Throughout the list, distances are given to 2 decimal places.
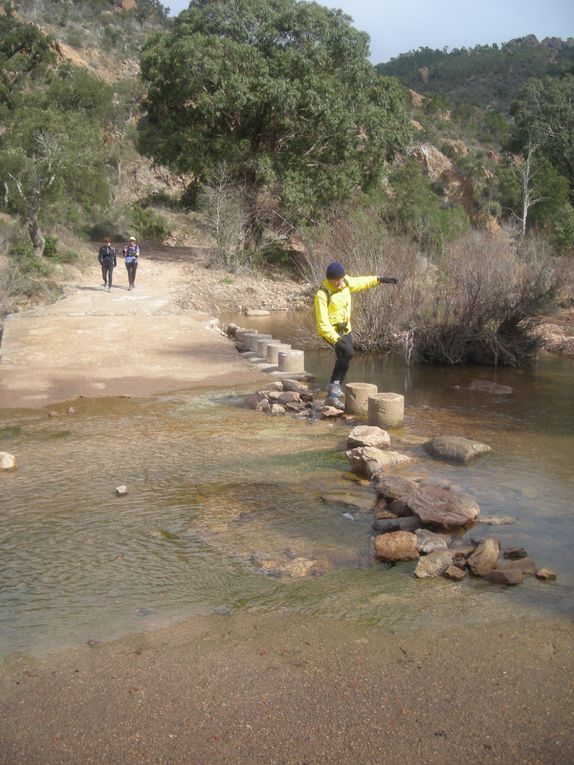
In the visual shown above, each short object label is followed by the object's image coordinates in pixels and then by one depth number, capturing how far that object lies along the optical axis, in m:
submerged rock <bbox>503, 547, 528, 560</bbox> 5.71
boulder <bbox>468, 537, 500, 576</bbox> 5.36
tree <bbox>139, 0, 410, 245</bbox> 27.80
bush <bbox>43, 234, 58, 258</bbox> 26.56
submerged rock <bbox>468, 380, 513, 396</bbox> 13.38
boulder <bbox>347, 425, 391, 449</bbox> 8.47
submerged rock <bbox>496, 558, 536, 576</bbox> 5.43
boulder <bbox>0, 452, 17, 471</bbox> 7.77
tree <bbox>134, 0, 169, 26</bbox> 77.25
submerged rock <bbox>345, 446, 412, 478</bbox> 7.73
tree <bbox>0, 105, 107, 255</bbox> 23.95
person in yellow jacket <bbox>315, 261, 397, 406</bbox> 9.76
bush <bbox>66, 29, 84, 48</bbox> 61.91
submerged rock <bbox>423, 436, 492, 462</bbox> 8.45
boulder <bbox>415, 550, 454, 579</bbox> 5.38
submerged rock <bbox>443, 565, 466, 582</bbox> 5.31
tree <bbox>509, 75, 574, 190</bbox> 50.97
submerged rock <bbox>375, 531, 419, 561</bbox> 5.66
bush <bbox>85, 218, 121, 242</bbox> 33.78
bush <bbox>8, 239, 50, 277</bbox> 23.12
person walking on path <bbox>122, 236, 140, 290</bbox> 23.41
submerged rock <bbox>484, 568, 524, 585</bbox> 5.21
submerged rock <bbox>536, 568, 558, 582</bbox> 5.33
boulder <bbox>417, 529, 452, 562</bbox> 5.76
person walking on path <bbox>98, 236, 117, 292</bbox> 23.11
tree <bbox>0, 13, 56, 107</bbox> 43.06
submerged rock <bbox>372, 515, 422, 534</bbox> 6.20
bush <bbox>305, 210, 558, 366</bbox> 15.30
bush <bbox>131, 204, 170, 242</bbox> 36.86
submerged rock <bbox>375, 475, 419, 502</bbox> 6.60
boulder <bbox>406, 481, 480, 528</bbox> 6.18
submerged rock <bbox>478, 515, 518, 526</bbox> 6.47
